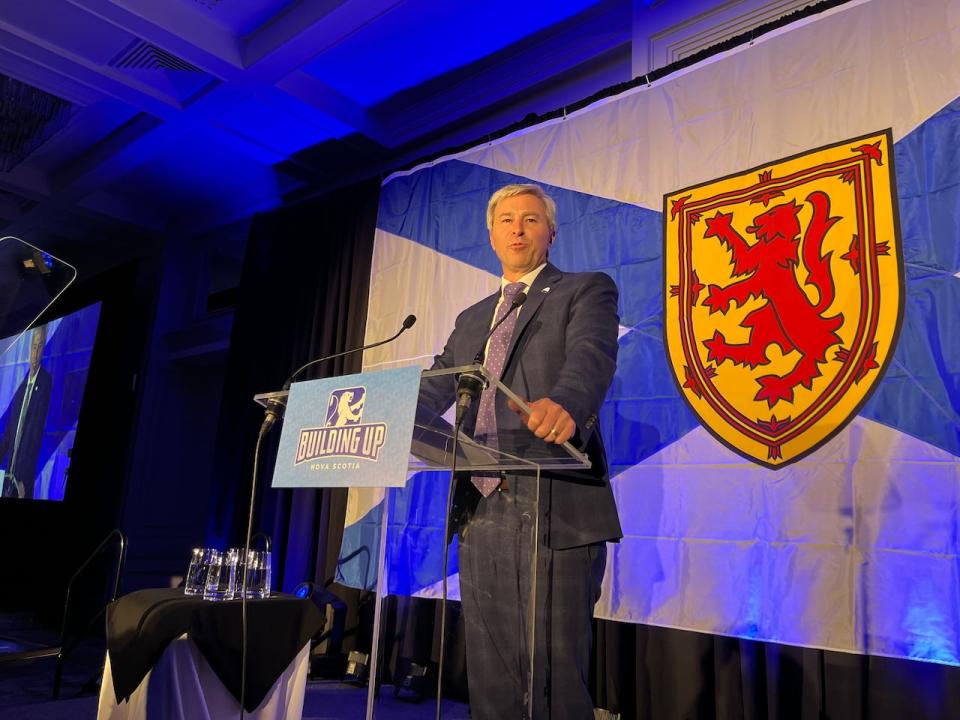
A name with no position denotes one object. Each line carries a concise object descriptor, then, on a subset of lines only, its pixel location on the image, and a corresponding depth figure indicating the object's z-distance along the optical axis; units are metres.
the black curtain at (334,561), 2.53
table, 2.06
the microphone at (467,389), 1.45
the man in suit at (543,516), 1.72
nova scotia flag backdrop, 2.43
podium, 1.61
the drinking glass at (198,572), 2.40
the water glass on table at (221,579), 2.36
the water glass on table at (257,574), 2.46
